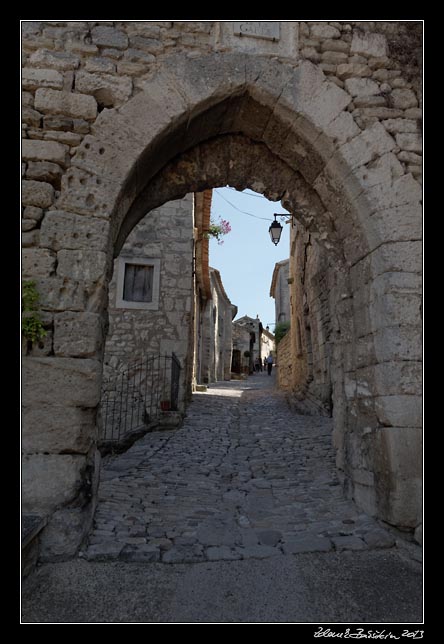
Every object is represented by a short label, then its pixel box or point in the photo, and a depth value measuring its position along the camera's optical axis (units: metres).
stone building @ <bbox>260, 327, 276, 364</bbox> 33.44
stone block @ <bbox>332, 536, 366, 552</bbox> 2.64
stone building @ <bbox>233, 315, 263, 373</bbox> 27.12
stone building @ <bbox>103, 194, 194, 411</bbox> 8.38
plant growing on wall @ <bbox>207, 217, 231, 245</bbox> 11.09
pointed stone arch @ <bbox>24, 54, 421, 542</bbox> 2.60
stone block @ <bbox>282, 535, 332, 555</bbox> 2.62
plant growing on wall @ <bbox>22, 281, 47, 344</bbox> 2.57
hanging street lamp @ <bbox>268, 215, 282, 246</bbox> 7.43
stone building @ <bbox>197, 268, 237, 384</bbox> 14.56
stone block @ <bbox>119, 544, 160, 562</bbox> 2.47
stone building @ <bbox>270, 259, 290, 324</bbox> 24.86
